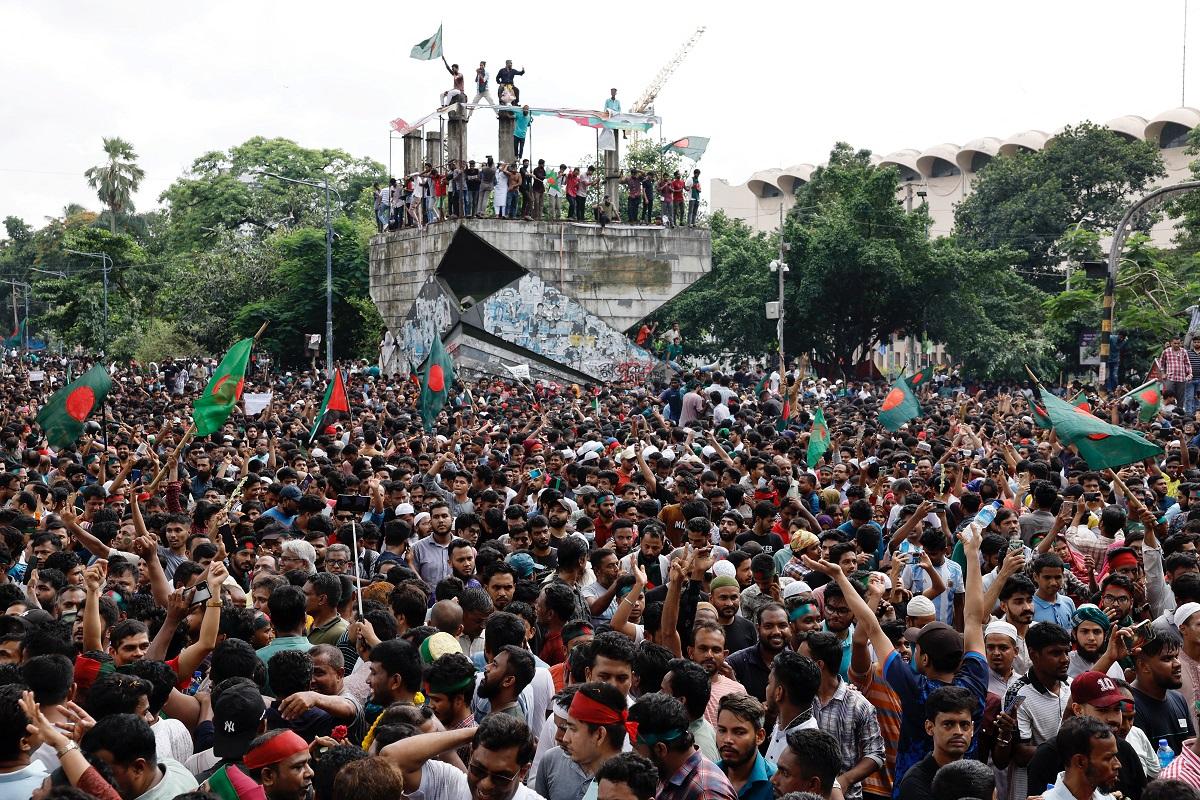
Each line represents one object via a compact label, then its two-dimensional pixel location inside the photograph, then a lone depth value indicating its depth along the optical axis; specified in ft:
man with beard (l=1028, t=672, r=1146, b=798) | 15.81
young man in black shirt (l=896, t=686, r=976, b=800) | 15.81
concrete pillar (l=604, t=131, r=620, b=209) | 111.34
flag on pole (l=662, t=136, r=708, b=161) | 114.21
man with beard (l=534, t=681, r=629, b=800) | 14.79
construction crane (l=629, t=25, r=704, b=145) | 233.76
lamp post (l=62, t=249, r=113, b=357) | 172.76
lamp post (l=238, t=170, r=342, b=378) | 103.81
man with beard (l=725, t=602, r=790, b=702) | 20.47
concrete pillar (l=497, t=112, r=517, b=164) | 104.12
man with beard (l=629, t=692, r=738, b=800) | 14.40
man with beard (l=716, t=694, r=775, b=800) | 15.19
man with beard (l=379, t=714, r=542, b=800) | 14.29
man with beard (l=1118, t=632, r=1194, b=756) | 18.04
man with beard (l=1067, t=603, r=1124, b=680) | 19.72
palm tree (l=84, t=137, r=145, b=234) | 244.83
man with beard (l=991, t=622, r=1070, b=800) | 17.24
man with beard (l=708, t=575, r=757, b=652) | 22.26
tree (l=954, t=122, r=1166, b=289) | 174.91
